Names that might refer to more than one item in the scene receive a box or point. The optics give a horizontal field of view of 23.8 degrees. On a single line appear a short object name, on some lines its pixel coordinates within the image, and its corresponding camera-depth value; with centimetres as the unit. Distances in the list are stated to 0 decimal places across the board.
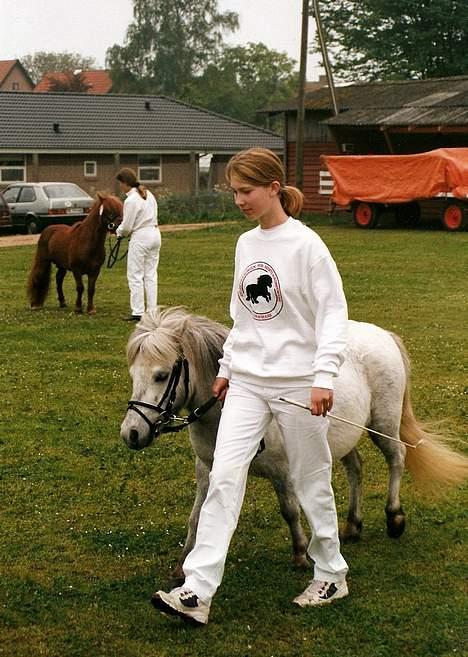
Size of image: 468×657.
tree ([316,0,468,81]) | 5375
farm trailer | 3095
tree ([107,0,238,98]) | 8612
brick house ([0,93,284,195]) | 4788
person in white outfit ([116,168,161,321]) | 1464
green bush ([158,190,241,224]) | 3866
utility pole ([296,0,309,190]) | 3672
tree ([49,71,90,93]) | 8925
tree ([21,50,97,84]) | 12888
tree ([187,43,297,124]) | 8794
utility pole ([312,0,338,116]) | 3756
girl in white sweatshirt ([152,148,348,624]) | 475
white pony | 511
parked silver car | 3497
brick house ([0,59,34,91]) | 10512
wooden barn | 3538
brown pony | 1580
